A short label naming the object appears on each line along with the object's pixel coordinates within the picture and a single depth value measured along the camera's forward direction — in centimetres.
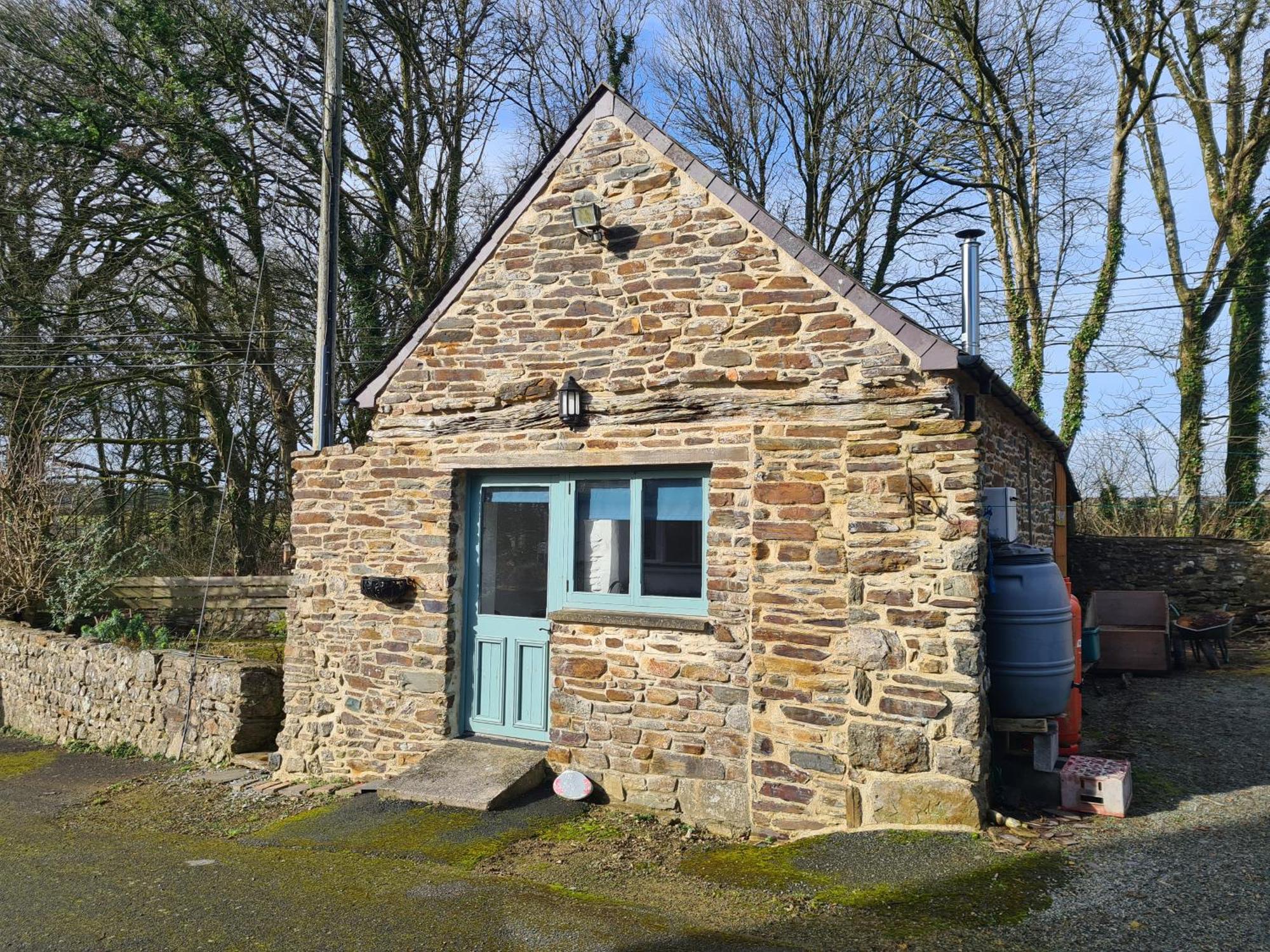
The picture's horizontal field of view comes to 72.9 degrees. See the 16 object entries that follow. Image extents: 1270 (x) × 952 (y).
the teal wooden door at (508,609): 736
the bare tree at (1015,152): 1598
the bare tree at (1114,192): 1531
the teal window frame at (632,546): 663
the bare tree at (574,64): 1856
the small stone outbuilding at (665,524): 567
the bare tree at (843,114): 1720
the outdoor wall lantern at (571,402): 691
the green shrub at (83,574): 1207
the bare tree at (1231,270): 1575
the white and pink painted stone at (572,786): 666
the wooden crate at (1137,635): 1116
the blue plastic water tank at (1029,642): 572
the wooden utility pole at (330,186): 952
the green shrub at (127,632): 1111
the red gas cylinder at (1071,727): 649
